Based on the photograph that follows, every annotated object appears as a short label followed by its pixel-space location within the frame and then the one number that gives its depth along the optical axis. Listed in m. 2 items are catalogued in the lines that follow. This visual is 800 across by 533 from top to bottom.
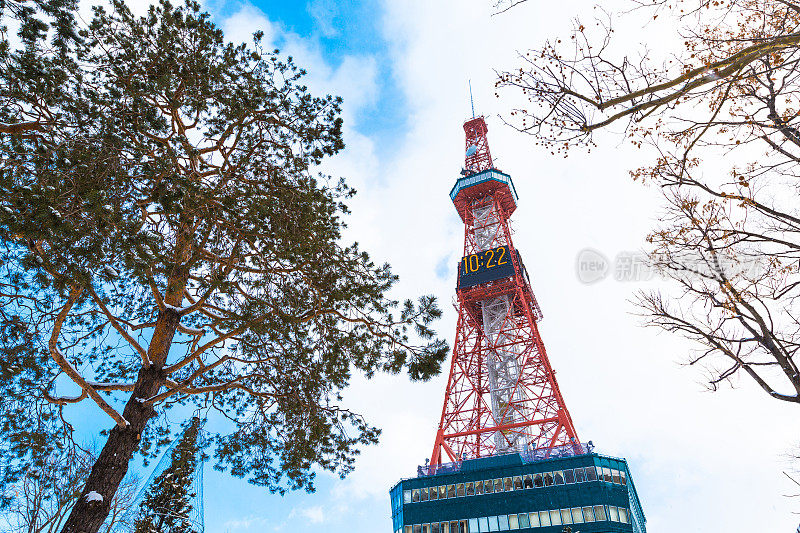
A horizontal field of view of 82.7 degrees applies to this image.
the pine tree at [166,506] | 23.04
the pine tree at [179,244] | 5.20
